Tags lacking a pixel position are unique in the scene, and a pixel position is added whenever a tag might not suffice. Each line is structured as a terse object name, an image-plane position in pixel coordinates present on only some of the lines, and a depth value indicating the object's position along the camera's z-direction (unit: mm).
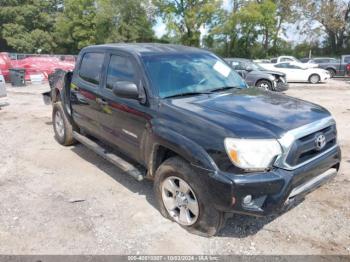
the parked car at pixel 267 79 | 14375
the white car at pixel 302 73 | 20359
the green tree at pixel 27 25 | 45344
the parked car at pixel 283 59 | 26908
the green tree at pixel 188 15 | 39781
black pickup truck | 3113
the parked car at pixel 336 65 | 24766
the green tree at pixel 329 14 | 39594
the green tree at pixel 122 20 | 41281
